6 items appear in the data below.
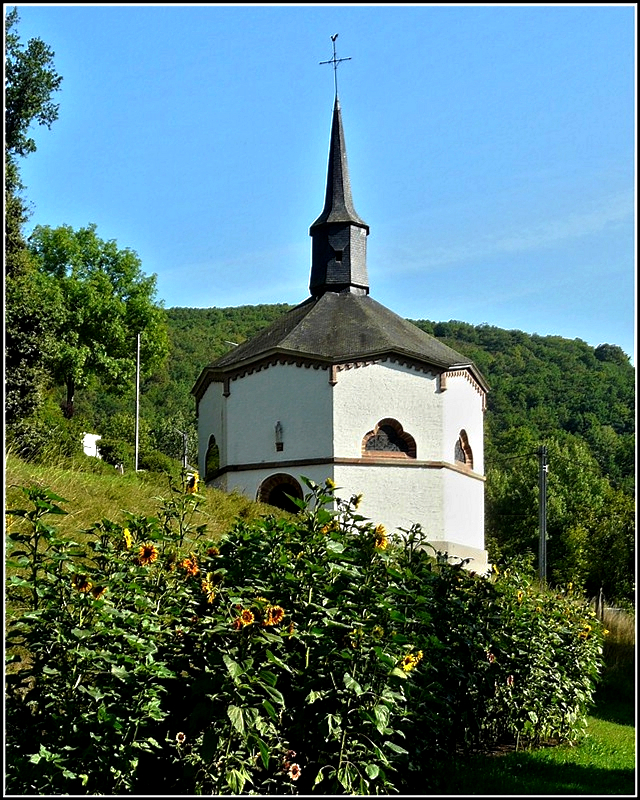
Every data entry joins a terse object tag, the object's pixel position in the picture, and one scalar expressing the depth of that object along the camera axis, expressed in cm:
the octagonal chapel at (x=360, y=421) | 2727
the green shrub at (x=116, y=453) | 4066
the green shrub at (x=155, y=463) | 4325
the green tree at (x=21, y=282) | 2462
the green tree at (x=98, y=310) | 4197
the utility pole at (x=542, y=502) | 3089
